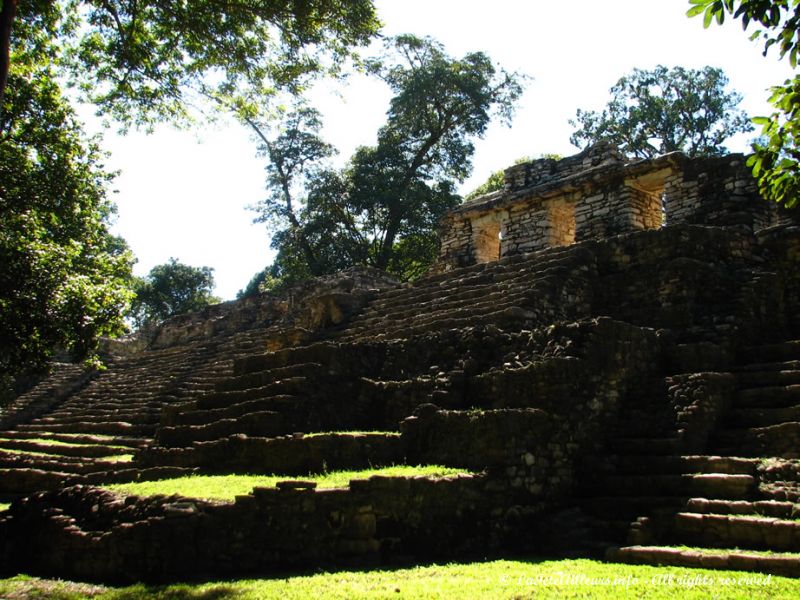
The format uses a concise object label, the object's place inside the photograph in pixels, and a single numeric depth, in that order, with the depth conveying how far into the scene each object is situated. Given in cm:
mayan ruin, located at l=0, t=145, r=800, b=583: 641
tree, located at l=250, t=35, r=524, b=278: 2747
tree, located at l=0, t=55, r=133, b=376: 1122
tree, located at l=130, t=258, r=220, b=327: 4125
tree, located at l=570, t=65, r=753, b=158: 2894
